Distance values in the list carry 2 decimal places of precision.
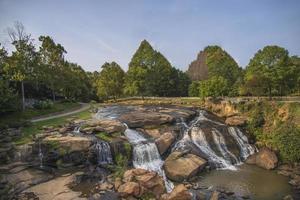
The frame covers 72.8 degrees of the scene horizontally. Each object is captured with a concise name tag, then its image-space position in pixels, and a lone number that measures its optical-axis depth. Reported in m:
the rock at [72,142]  17.19
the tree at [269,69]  33.61
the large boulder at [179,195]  12.68
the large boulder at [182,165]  16.11
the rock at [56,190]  13.12
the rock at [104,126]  20.23
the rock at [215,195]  13.18
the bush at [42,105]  28.71
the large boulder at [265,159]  18.76
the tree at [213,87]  37.39
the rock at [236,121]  24.78
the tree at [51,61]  34.29
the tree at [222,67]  52.73
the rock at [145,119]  22.39
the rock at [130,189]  13.33
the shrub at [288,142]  18.92
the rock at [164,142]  19.16
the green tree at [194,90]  50.56
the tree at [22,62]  26.24
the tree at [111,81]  48.71
